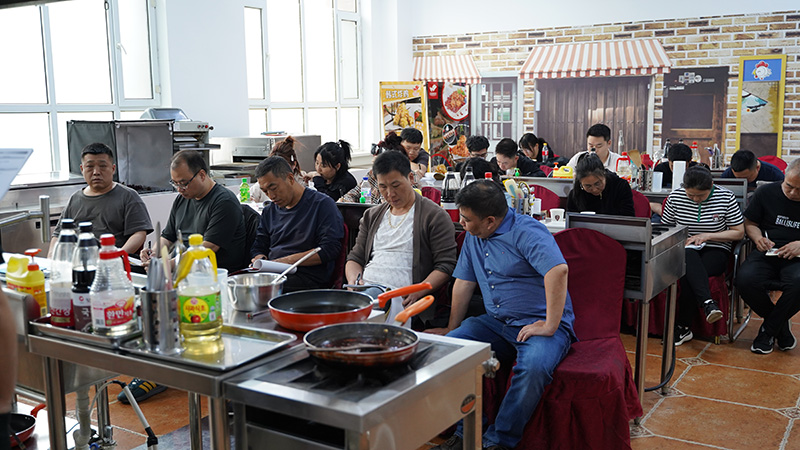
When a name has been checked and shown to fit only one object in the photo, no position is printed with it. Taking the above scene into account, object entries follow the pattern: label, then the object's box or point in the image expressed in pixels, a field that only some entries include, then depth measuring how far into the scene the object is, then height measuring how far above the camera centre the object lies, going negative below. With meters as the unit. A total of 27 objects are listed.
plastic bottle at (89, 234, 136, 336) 2.02 -0.45
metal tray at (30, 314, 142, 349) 2.00 -0.57
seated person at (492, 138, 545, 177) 7.03 -0.27
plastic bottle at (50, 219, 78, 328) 2.14 -0.44
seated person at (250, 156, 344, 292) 3.88 -0.52
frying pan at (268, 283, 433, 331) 2.13 -0.54
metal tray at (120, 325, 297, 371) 1.87 -0.59
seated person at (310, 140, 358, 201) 5.88 -0.33
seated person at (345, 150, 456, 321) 3.66 -0.55
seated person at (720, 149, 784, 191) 5.88 -0.36
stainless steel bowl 2.33 -0.52
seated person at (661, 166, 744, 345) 4.80 -0.69
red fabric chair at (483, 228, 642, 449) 3.00 -1.03
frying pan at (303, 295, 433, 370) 1.75 -0.55
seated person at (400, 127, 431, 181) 7.50 -0.16
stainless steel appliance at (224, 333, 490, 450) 1.63 -0.63
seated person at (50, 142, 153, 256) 4.36 -0.43
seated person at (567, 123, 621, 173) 6.74 -0.14
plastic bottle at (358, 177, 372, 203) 5.66 -0.49
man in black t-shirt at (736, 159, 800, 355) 4.65 -0.89
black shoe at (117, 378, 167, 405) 3.93 -1.40
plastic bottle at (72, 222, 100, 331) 2.07 -0.42
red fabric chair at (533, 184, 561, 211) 5.47 -0.52
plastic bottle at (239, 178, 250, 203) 6.14 -0.52
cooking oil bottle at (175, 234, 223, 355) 1.97 -0.47
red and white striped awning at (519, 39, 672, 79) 9.20 +0.89
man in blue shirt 3.00 -0.74
